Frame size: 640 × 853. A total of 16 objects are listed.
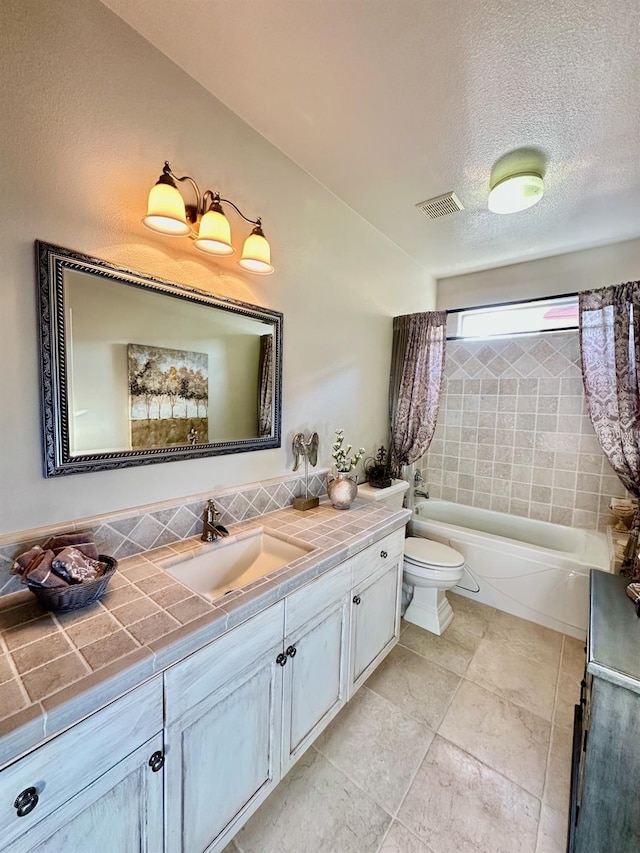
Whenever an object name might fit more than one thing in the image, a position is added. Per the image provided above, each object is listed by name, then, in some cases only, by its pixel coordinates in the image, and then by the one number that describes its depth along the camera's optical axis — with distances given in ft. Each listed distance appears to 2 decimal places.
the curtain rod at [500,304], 7.87
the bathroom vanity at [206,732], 2.12
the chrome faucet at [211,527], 4.38
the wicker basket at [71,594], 2.77
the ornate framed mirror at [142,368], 3.37
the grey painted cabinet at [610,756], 3.15
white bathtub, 7.08
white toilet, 6.93
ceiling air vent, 6.29
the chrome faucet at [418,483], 10.85
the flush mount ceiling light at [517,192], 5.37
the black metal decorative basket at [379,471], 7.98
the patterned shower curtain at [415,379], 8.49
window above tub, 9.00
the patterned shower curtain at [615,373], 6.47
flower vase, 5.98
